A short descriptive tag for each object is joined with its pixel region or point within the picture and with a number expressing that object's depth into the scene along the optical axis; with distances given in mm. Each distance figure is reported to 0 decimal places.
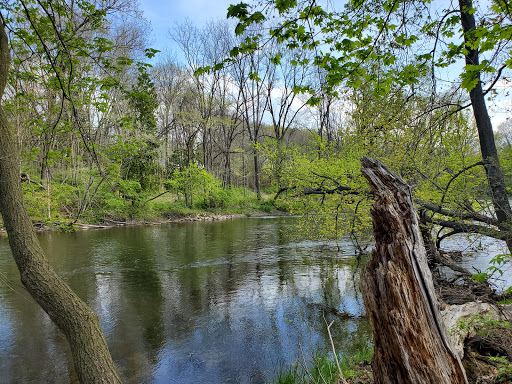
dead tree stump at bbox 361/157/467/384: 2047
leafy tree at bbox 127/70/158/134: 25703
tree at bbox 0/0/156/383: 3361
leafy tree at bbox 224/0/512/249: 3334
